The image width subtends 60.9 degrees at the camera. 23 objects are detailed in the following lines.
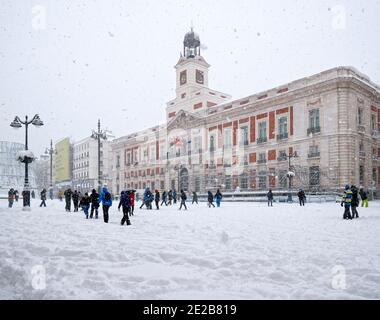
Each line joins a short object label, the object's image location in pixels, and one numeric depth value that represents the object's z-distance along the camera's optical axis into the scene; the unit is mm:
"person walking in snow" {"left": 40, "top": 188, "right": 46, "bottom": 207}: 24975
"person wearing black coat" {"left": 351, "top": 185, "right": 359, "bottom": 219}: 12680
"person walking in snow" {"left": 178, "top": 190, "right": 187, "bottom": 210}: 20270
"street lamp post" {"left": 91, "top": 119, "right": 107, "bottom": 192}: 30961
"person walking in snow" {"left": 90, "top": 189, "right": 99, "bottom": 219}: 13914
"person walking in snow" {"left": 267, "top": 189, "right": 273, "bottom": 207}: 23659
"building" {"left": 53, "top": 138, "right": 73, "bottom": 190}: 90312
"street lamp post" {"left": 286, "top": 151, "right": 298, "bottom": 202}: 27606
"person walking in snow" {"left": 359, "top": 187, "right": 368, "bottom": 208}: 19344
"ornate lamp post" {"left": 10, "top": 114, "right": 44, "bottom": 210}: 18500
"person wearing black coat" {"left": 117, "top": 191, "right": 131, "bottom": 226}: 10991
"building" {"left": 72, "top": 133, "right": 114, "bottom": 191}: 81250
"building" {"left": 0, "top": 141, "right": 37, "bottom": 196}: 85250
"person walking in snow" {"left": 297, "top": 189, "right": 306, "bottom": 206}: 23125
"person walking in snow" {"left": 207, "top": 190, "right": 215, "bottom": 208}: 23025
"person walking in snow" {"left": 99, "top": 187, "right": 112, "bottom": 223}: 12078
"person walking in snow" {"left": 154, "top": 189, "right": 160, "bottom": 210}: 20805
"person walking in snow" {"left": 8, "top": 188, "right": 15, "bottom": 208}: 22789
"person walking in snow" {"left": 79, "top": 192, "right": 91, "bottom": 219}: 14336
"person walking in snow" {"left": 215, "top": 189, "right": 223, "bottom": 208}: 23281
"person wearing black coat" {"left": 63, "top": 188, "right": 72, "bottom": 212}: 18936
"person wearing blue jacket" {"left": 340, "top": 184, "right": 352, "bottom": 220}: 12305
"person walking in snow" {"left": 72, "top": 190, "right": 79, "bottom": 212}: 19142
